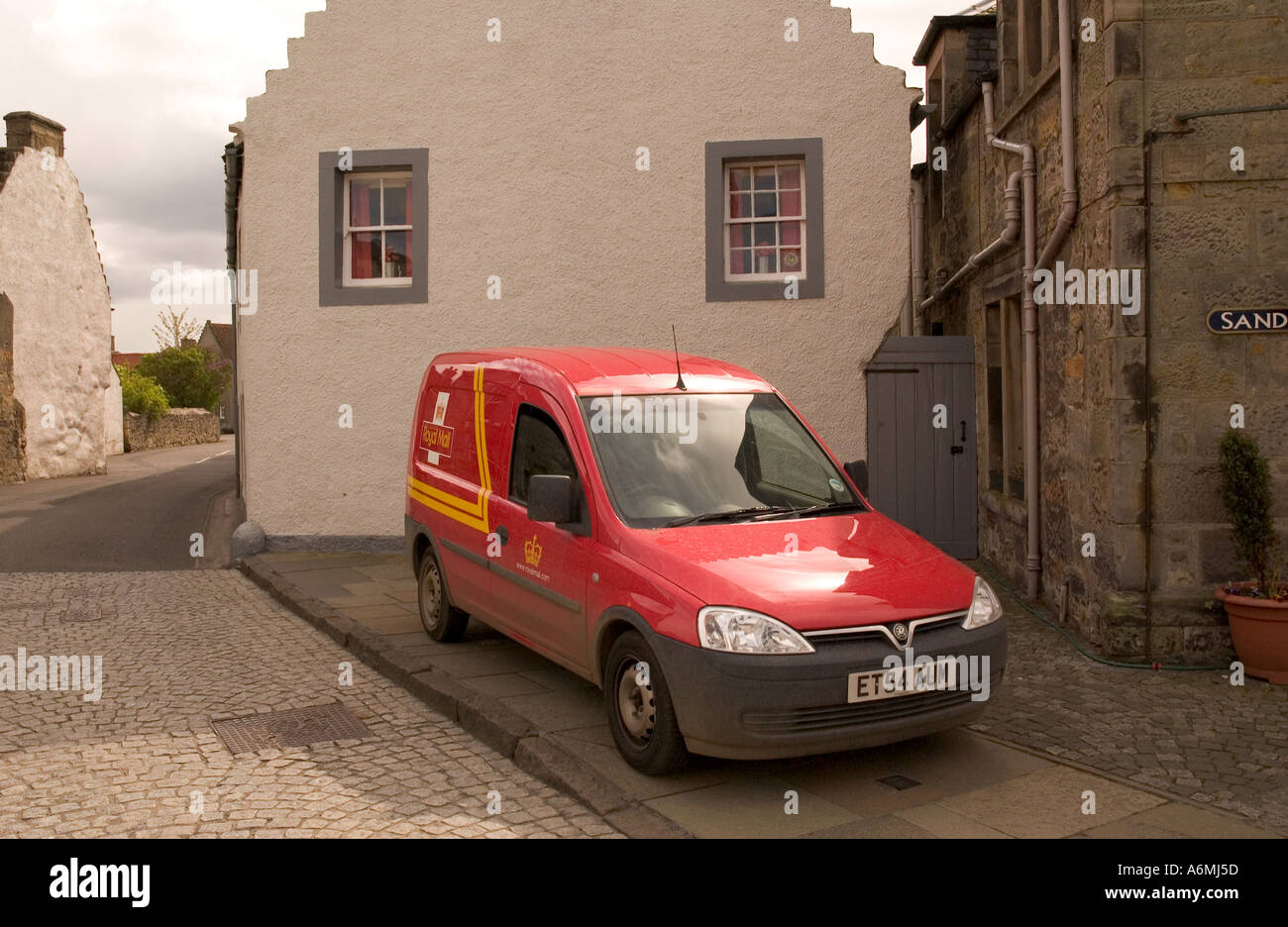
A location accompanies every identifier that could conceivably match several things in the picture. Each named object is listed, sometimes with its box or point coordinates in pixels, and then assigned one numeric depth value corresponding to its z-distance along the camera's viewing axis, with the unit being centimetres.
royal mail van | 494
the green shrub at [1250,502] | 708
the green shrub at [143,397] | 3775
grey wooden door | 1188
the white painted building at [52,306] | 2270
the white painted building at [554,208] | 1219
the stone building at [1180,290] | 733
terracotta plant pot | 693
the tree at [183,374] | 4706
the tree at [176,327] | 5744
